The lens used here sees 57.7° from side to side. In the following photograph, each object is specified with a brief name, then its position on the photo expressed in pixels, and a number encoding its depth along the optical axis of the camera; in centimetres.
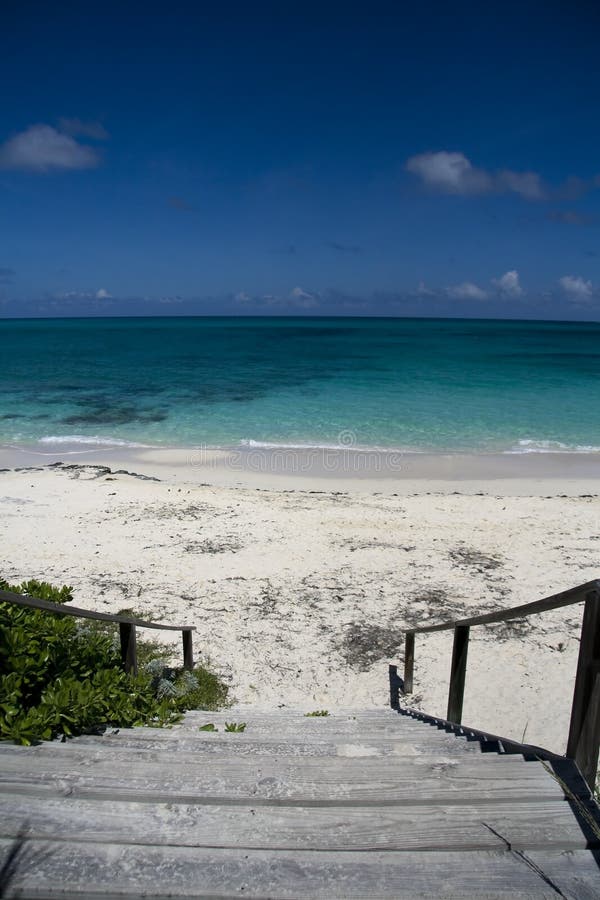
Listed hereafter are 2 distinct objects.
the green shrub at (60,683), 295
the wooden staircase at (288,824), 176
